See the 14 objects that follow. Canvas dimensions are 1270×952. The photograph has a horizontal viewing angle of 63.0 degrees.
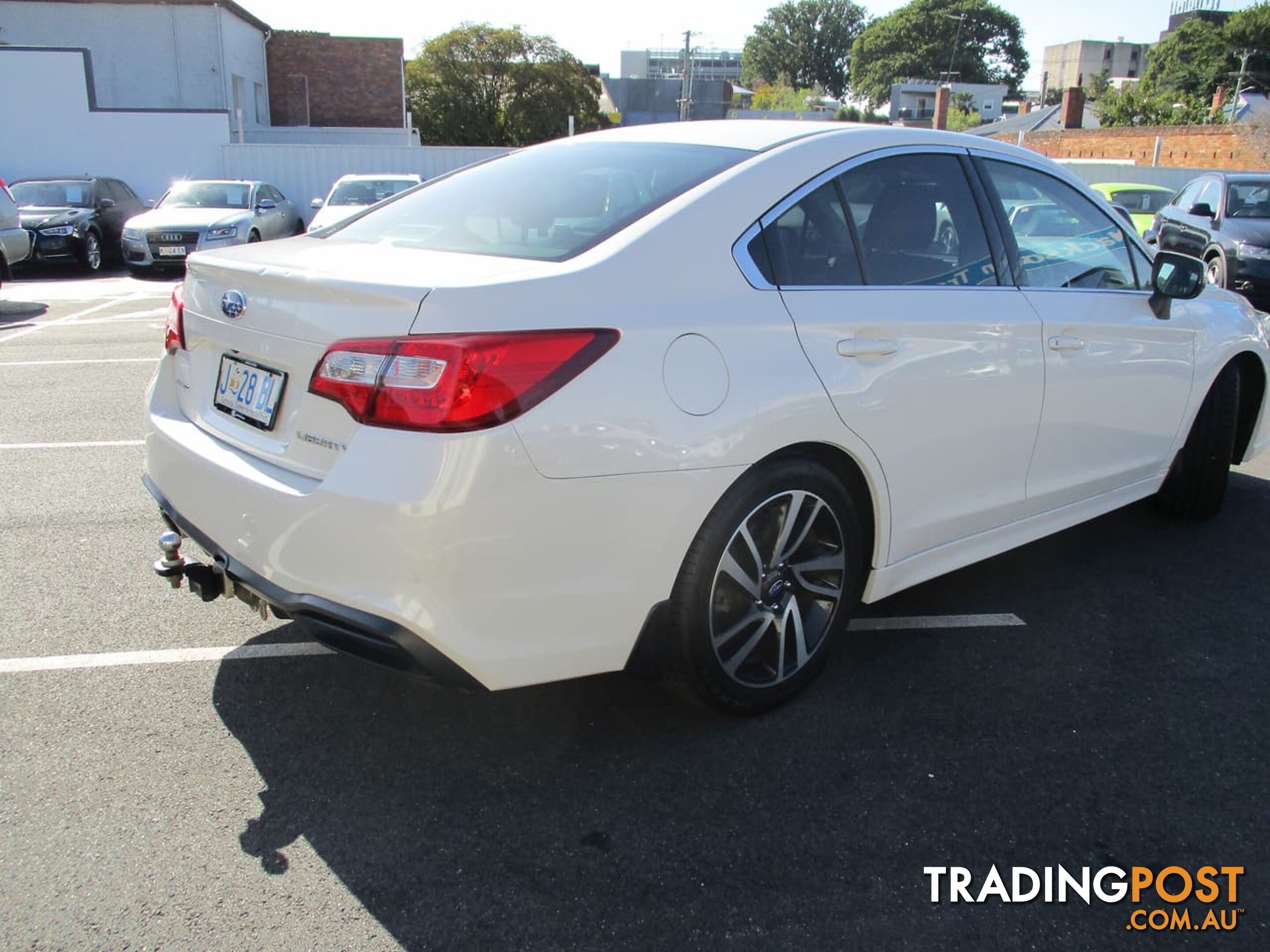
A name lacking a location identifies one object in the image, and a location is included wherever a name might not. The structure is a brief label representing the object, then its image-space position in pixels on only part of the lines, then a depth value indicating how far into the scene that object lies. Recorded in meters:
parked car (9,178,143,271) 16.25
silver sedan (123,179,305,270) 15.84
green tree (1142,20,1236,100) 67.88
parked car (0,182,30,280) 12.81
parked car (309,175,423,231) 16.28
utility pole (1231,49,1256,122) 52.45
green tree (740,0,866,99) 132.00
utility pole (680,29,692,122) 45.03
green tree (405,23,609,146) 41.31
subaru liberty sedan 2.33
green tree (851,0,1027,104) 115.06
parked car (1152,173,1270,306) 12.14
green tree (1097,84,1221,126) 48.62
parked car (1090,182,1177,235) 17.81
